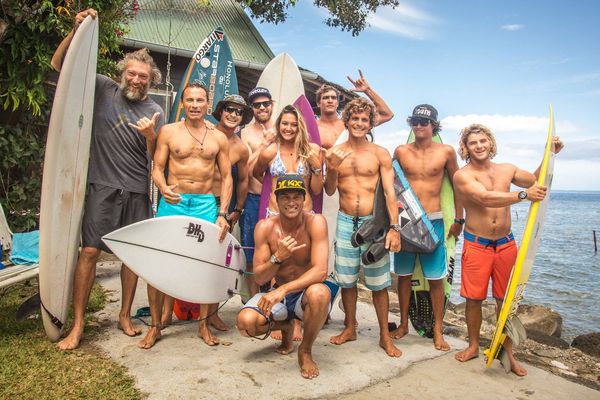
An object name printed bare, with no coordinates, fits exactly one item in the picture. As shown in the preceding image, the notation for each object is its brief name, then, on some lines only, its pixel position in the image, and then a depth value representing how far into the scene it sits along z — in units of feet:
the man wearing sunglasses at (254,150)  12.52
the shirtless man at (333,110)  14.23
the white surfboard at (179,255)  9.75
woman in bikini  11.18
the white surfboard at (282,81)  16.70
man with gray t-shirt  10.53
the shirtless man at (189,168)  10.75
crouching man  9.07
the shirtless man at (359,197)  11.29
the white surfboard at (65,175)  9.81
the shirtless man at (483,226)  10.55
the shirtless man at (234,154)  12.29
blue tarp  11.82
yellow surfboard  9.79
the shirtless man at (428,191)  12.12
